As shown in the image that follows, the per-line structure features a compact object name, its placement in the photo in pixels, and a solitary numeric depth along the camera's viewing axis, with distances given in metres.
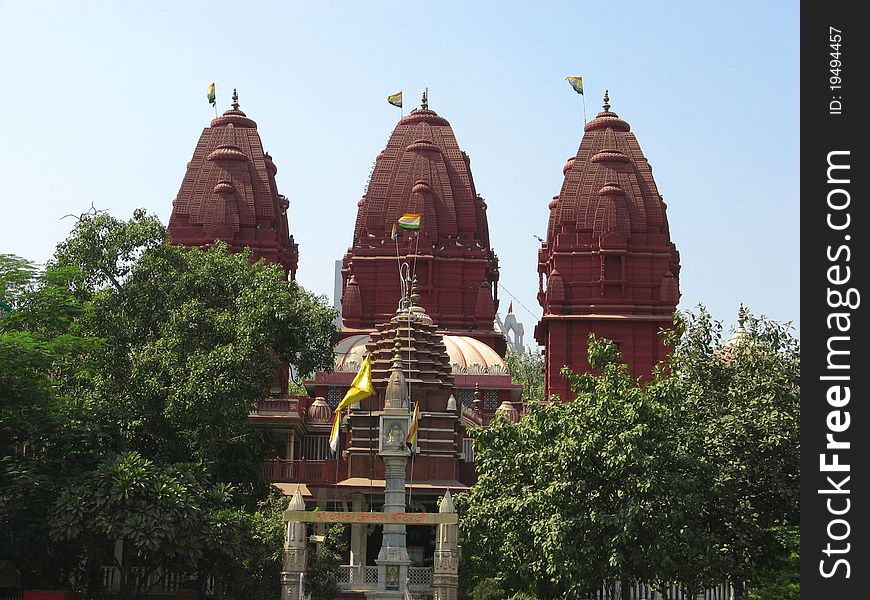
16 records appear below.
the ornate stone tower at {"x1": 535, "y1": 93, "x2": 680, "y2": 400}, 60.28
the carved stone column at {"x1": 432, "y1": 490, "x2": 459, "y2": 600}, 30.17
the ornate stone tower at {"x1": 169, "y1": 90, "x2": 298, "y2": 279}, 60.91
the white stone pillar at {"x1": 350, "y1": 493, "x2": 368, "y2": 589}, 39.16
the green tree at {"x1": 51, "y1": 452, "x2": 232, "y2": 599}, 29.22
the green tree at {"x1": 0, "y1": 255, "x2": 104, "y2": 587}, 30.02
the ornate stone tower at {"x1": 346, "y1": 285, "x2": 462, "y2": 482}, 42.53
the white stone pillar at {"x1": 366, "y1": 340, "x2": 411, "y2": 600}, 33.31
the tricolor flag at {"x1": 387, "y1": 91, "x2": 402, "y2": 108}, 66.69
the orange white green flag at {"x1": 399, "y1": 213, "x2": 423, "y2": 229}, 56.25
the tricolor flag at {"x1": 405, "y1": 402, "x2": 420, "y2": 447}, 34.47
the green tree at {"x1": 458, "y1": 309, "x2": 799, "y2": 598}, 29.45
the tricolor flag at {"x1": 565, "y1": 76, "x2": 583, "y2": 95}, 67.12
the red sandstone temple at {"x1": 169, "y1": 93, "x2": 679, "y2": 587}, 60.56
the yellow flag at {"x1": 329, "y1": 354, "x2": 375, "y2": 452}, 35.16
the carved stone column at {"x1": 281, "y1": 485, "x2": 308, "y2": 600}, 30.41
